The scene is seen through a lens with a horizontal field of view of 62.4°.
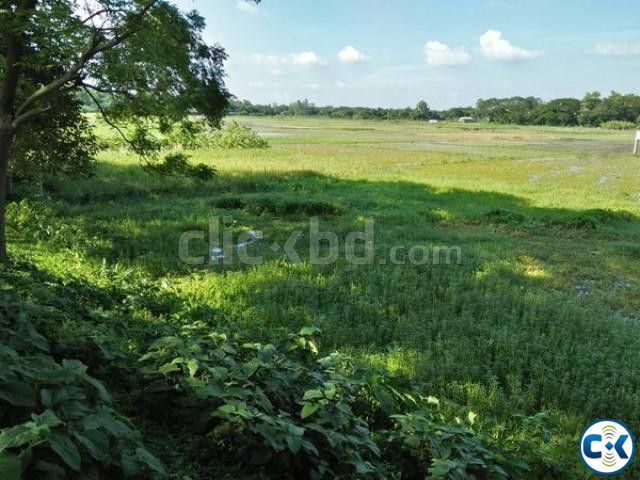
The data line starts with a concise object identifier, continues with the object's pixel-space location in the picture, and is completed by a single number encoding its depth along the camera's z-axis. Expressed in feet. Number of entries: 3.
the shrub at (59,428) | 6.21
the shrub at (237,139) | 144.25
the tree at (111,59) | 25.35
